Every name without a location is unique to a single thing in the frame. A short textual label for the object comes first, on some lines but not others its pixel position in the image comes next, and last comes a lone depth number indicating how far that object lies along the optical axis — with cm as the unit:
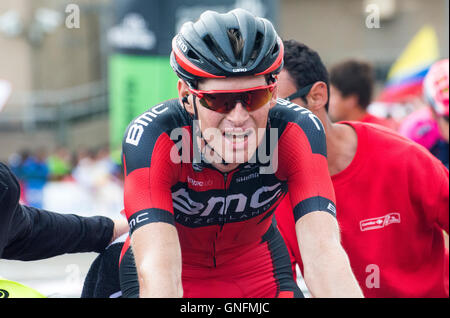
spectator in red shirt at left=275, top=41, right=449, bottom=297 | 757
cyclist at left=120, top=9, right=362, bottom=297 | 500
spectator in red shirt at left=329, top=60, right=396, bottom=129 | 1319
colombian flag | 2469
